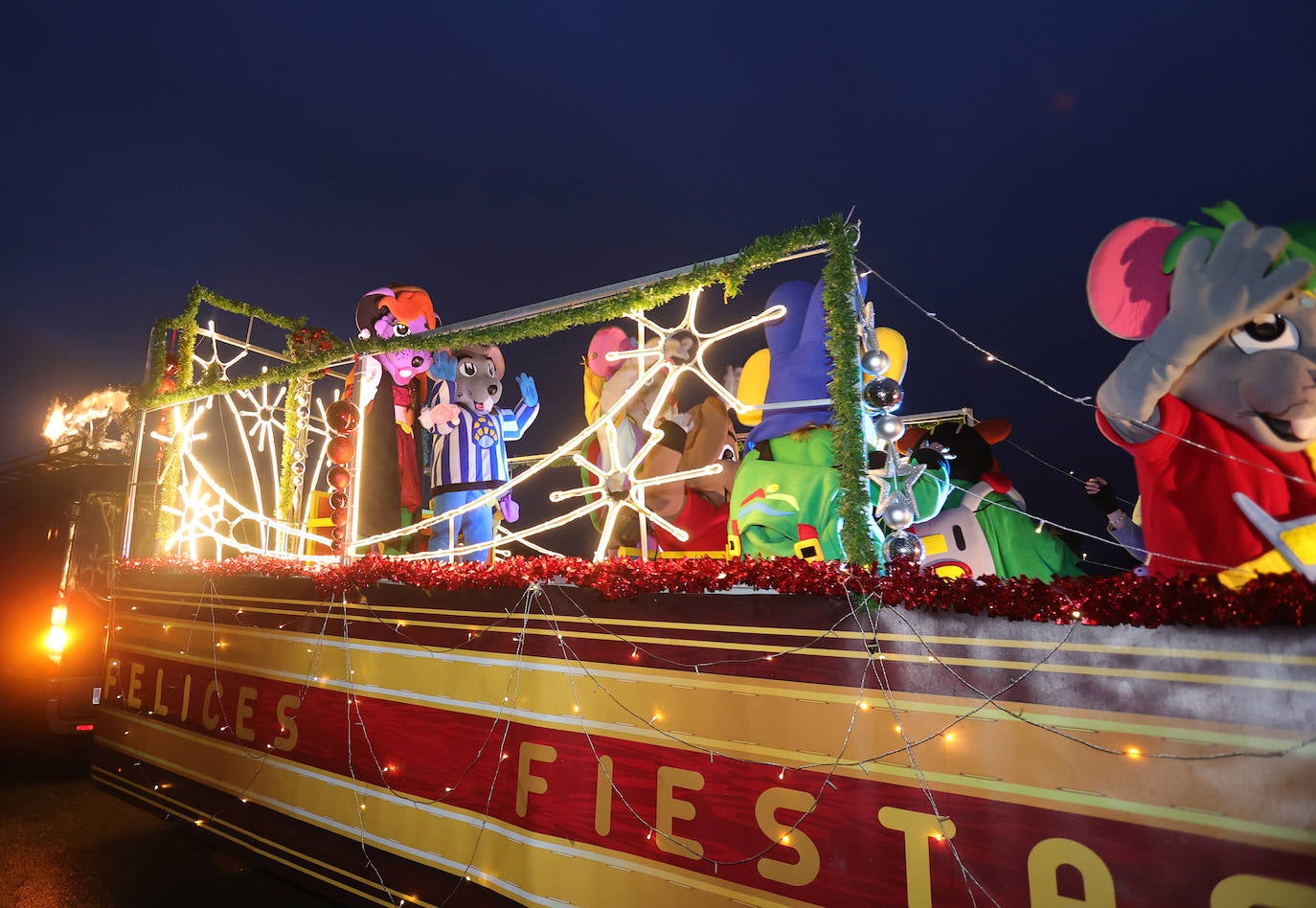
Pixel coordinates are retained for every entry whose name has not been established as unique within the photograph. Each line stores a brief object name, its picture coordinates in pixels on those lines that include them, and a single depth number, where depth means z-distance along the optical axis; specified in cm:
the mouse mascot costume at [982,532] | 543
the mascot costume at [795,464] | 430
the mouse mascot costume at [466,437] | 586
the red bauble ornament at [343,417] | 479
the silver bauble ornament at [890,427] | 260
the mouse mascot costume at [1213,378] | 249
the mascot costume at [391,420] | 618
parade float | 194
